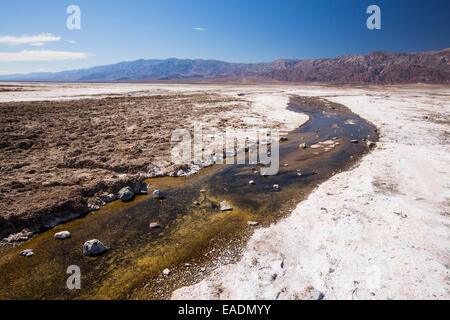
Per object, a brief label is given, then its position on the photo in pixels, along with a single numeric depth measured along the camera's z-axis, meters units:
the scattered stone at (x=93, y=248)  4.71
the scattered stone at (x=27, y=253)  4.65
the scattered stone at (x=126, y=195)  6.80
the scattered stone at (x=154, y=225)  5.72
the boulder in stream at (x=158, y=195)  6.99
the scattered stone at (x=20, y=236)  4.99
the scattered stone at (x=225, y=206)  6.49
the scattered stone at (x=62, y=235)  5.17
